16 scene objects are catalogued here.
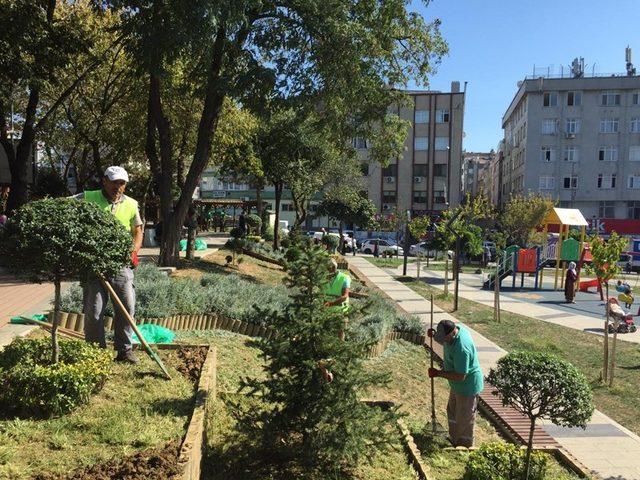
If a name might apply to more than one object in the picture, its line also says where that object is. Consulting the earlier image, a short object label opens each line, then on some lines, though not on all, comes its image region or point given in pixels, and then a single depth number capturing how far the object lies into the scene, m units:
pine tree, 3.72
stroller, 11.62
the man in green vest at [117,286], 4.70
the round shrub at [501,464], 4.26
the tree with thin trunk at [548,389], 4.46
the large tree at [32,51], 11.70
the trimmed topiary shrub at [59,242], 3.65
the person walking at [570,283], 19.08
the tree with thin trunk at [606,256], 11.26
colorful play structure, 24.12
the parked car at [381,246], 41.94
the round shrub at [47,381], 3.73
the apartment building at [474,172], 106.93
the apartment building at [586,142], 49.06
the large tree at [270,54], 11.01
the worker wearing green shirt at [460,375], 5.51
